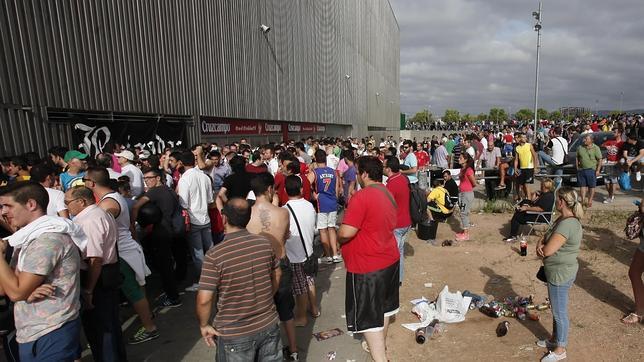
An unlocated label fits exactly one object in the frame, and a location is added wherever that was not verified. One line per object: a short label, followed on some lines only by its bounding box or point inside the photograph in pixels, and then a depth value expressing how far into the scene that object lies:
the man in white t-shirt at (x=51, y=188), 4.09
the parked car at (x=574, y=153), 11.39
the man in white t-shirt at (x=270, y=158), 7.92
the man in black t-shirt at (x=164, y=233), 4.98
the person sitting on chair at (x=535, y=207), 7.22
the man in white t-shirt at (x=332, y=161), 10.07
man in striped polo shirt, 2.45
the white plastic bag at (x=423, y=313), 4.53
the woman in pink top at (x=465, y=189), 7.55
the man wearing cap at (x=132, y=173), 6.00
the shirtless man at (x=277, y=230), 3.44
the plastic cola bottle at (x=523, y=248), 6.35
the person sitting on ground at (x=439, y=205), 7.85
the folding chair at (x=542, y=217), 7.30
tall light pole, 19.45
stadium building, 7.12
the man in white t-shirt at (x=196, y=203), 5.41
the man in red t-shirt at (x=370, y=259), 3.26
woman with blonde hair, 3.61
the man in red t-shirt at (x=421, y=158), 11.88
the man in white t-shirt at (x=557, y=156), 11.19
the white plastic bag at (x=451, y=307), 4.64
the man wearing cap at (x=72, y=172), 5.43
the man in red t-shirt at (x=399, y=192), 4.92
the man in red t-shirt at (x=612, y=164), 10.62
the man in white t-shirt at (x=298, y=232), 4.13
